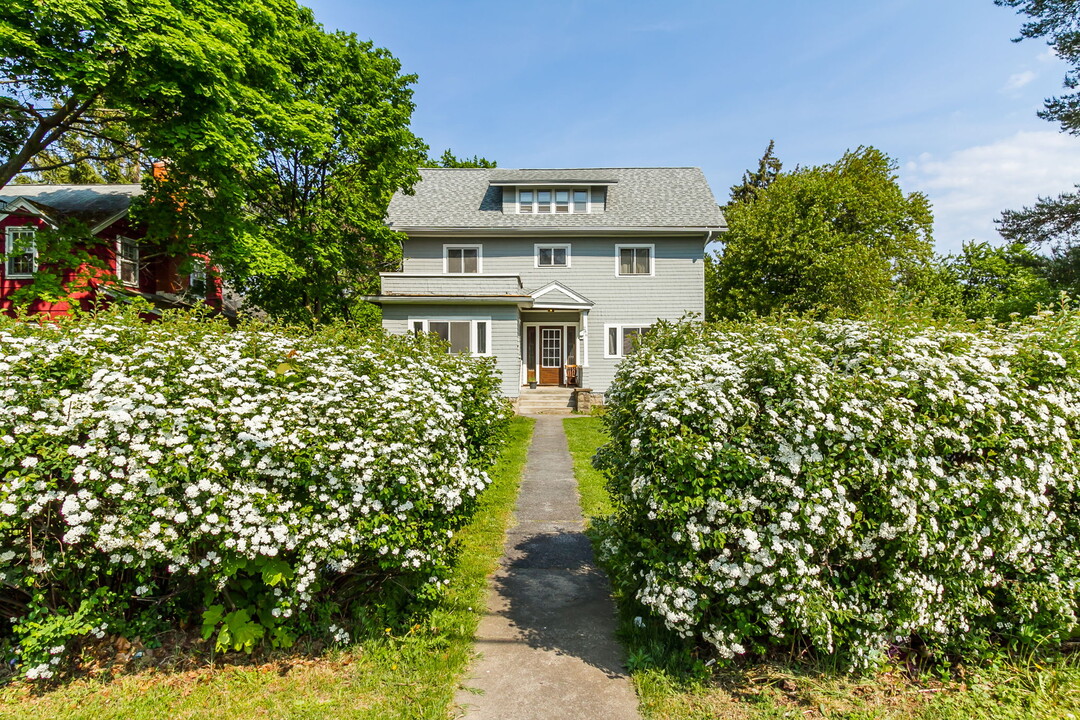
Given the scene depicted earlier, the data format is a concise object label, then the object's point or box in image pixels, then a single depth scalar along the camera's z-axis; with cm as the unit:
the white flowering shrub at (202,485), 297
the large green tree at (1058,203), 1441
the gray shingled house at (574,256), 1897
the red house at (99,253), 1375
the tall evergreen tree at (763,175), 4072
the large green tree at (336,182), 1509
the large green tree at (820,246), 2055
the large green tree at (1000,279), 1708
